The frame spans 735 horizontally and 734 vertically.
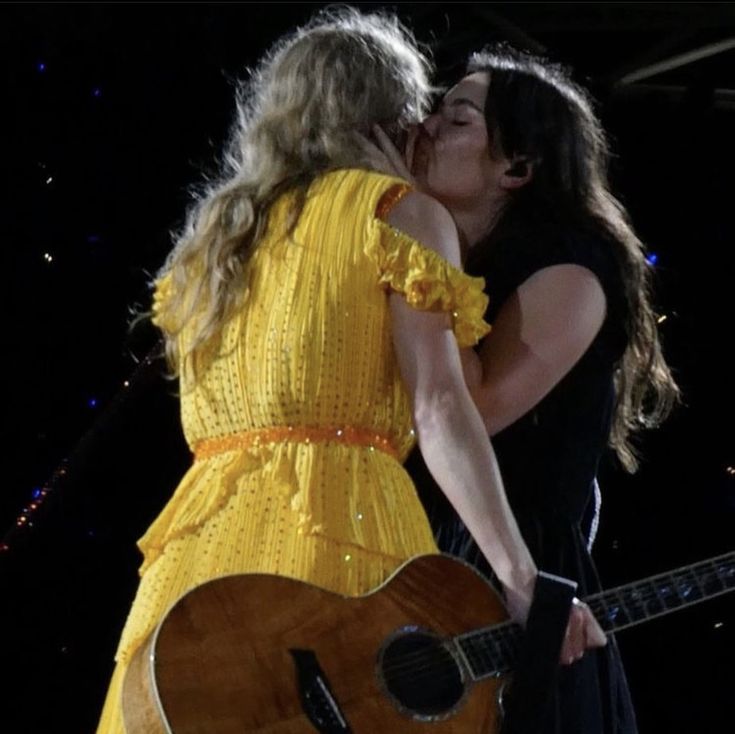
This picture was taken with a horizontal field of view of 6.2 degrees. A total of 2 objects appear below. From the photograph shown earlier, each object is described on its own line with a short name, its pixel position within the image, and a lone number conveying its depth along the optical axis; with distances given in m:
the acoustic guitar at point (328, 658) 8.19
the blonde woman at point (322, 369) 8.38
